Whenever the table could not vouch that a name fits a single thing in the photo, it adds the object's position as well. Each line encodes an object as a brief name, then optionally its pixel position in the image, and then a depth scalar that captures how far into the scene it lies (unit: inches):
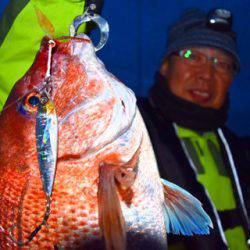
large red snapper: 29.9
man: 49.8
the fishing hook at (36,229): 29.8
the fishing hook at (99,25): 30.7
